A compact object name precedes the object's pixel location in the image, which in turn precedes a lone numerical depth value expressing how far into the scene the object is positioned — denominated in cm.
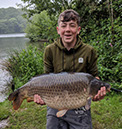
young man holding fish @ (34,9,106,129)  207
